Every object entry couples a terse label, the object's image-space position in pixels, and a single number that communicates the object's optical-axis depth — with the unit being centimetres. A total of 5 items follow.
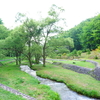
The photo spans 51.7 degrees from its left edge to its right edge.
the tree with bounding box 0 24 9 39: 3016
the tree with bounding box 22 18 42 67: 2466
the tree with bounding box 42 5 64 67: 2461
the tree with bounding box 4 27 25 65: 2433
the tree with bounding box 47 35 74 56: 2592
